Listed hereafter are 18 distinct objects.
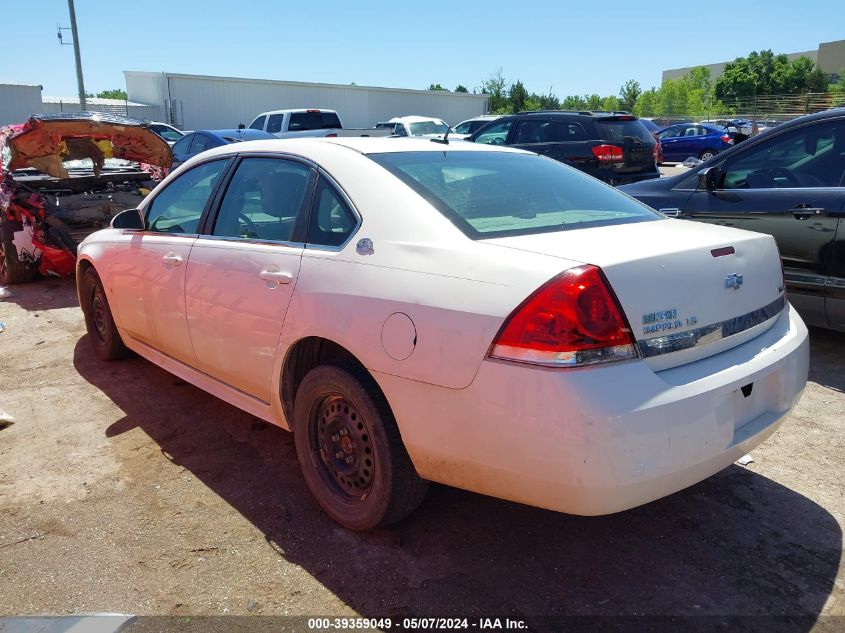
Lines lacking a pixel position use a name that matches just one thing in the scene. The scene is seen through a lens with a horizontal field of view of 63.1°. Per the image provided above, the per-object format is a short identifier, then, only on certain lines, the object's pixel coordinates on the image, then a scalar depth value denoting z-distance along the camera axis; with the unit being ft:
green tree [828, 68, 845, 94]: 146.72
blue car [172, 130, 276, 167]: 39.55
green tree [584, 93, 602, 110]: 234.38
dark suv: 34.91
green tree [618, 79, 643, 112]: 230.70
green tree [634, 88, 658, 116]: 215.31
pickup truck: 58.23
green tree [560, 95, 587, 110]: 223.96
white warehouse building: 104.99
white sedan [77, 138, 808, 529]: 7.23
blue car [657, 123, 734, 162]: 85.40
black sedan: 15.65
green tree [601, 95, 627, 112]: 224.94
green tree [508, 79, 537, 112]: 198.39
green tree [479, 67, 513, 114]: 195.52
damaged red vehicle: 24.45
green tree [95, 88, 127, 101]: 302.51
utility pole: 74.40
